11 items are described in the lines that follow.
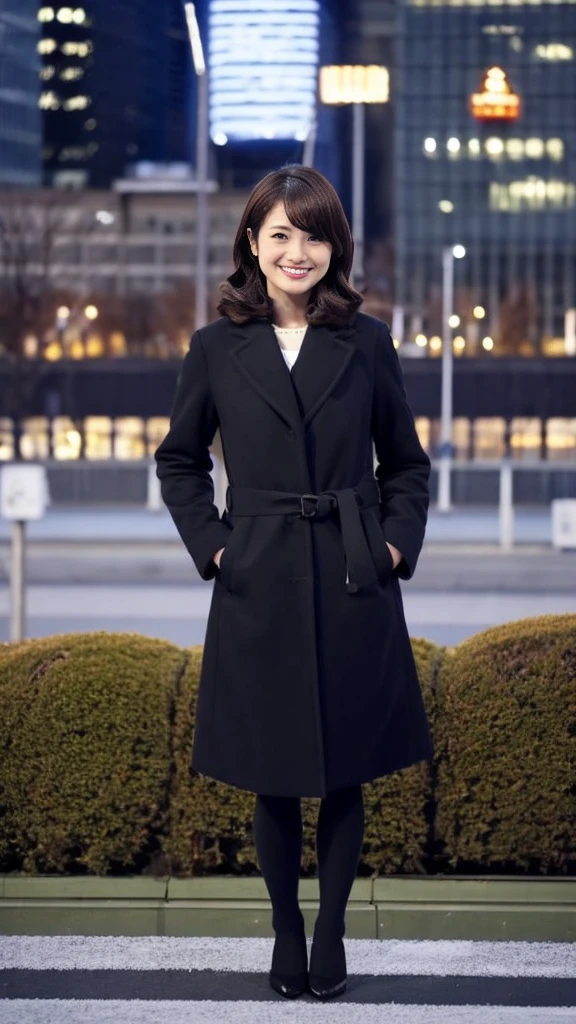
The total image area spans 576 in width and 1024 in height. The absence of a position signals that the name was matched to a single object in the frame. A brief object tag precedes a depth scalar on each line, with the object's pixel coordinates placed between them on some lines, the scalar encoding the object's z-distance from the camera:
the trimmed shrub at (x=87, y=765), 4.36
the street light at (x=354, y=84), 17.72
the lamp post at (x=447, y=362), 36.19
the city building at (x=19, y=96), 21.67
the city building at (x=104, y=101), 56.06
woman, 3.60
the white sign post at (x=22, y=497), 8.23
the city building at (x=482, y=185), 75.69
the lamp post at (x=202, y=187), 23.45
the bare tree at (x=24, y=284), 38.25
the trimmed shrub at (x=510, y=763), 4.34
